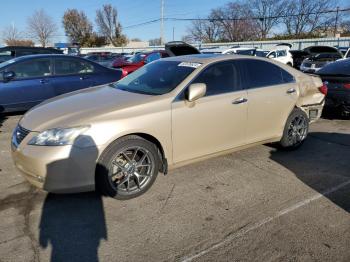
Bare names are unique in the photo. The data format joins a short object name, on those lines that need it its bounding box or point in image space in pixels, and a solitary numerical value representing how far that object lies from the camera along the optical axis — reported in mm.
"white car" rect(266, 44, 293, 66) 20047
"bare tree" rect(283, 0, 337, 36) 56688
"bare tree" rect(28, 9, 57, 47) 68812
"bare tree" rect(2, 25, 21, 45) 65375
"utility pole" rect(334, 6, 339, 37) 55000
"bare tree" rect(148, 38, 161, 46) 86562
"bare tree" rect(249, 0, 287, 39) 61500
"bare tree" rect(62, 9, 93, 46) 67750
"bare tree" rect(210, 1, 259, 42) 63938
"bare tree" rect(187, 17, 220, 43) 71500
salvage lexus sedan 3352
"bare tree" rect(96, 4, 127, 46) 71000
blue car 7168
